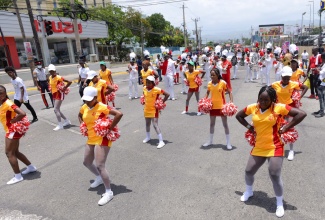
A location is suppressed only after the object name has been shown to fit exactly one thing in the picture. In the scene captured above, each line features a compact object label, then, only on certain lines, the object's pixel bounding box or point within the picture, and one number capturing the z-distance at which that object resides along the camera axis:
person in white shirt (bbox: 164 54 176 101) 12.38
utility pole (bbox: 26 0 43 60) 17.91
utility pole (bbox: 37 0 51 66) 30.08
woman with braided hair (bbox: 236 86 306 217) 3.52
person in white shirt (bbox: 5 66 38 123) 8.29
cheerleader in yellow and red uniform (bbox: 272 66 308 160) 5.56
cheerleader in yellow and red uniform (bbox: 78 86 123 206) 4.07
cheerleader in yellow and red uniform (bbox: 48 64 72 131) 8.24
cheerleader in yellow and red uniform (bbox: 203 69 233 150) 6.07
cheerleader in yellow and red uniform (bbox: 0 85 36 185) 4.86
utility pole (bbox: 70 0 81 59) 20.38
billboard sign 70.12
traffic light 19.36
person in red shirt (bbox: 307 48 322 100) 10.80
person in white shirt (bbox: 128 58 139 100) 13.02
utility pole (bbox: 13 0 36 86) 18.81
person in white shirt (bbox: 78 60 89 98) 10.12
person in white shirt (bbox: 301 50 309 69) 22.52
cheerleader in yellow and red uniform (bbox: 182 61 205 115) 9.72
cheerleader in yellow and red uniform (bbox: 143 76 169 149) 6.43
